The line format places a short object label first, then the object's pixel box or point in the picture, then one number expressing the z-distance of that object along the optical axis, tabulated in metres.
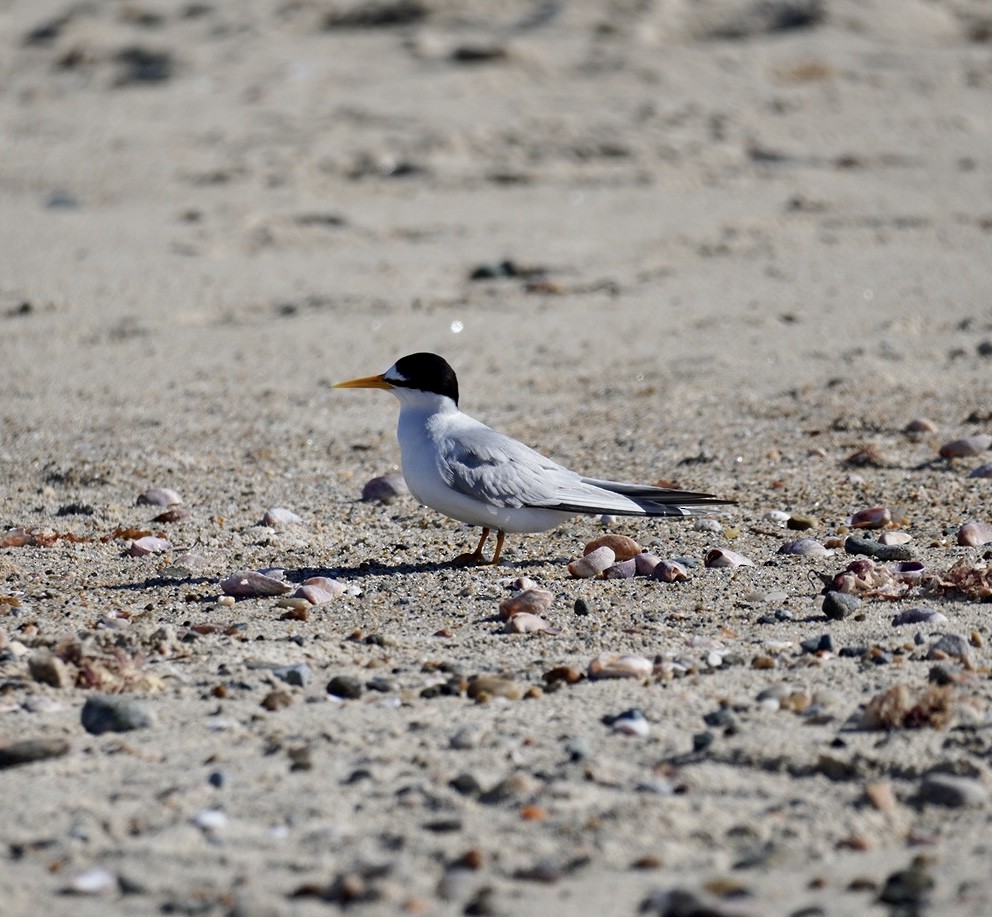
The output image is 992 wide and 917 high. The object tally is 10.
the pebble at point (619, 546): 9.48
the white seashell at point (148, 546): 9.81
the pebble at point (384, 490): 11.10
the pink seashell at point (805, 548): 9.58
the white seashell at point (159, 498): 10.87
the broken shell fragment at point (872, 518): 10.12
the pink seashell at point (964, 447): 11.55
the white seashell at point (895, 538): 9.71
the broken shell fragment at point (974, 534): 9.70
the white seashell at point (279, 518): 10.44
